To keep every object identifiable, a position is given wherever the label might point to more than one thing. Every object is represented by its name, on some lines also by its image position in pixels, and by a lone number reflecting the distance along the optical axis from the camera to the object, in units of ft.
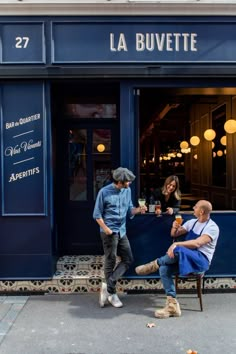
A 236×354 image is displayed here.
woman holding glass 17.70
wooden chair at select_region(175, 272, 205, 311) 15.23
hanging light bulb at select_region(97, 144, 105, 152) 20.62
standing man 15.87
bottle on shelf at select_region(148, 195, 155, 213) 17.90
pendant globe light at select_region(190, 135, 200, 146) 35.42
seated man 14.79
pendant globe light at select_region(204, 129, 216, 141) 32.42
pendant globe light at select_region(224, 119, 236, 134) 28.04
